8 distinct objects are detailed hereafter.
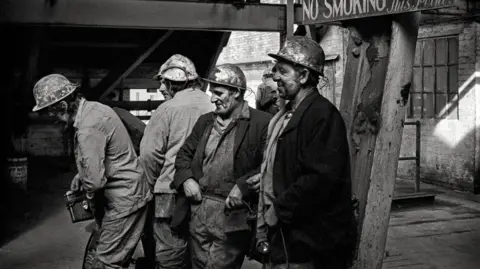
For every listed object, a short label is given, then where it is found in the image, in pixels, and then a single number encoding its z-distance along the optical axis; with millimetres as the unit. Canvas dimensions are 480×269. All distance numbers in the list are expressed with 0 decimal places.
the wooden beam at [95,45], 8930
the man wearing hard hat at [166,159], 4508
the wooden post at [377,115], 2758
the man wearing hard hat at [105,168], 3838
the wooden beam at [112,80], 9261
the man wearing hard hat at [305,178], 2740
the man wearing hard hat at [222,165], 3930
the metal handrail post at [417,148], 8664
